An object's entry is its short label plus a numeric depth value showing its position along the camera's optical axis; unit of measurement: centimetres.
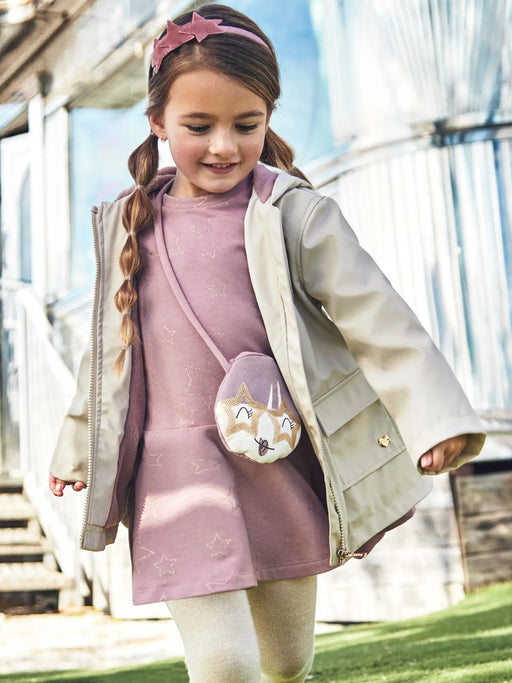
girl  205
